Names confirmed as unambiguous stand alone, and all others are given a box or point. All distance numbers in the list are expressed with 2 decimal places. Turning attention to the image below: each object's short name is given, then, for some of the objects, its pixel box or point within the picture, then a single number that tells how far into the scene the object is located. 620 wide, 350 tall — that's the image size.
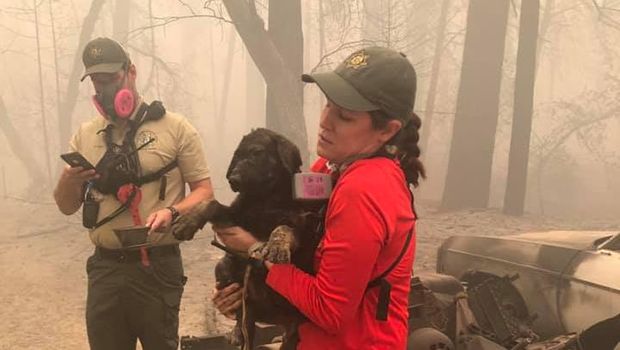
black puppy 2.14
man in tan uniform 3.41
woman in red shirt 1.79
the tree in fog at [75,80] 17.66
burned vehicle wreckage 3.69
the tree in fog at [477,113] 13.98
